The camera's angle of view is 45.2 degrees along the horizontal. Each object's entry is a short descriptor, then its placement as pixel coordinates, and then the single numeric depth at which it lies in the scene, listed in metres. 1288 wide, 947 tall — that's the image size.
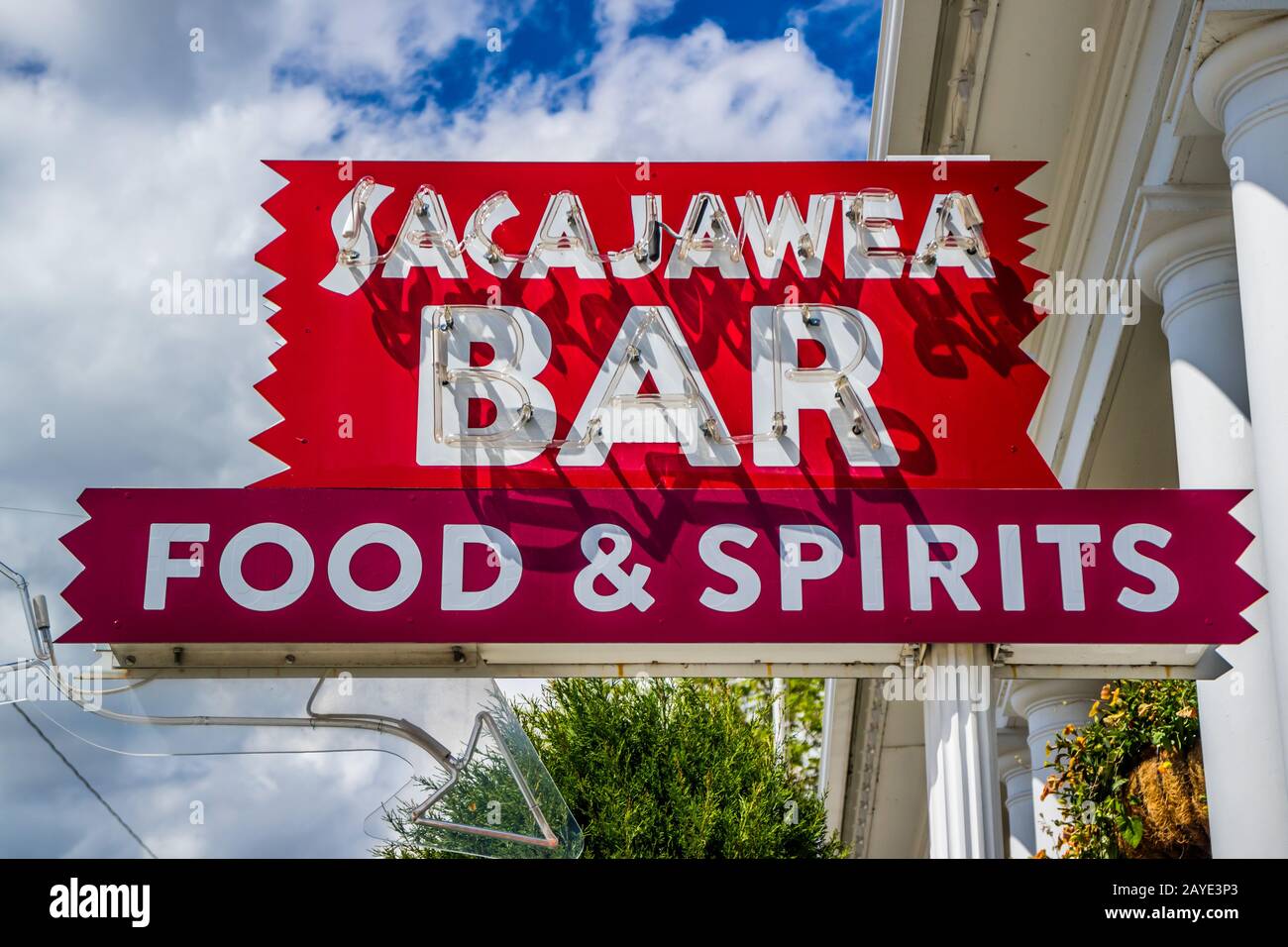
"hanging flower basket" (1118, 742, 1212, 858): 8.41
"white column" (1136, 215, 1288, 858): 7.30
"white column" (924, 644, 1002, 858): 5.96
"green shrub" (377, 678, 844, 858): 14.89
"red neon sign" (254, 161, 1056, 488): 7.34
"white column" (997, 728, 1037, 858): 15.27
